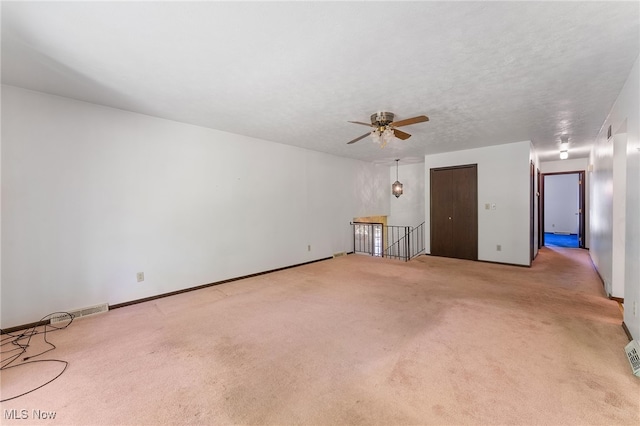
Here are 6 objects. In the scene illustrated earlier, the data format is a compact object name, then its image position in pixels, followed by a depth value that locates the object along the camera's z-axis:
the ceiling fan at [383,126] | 3.36
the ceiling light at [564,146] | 4.84
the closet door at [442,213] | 6.18
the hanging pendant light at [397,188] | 7.79
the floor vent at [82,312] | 2.93
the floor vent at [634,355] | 1.88
